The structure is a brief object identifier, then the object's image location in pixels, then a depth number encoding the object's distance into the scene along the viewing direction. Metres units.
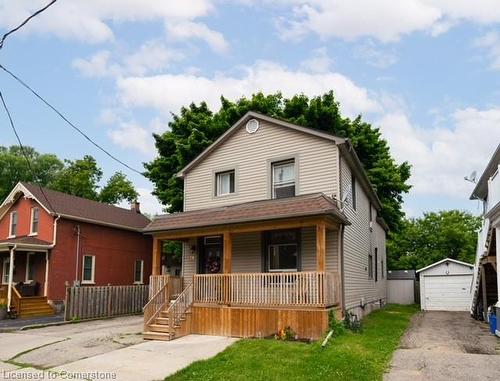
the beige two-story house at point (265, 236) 12.38
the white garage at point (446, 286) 23.73
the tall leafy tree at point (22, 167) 45.38
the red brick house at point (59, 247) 21.08
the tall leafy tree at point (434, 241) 40.22
